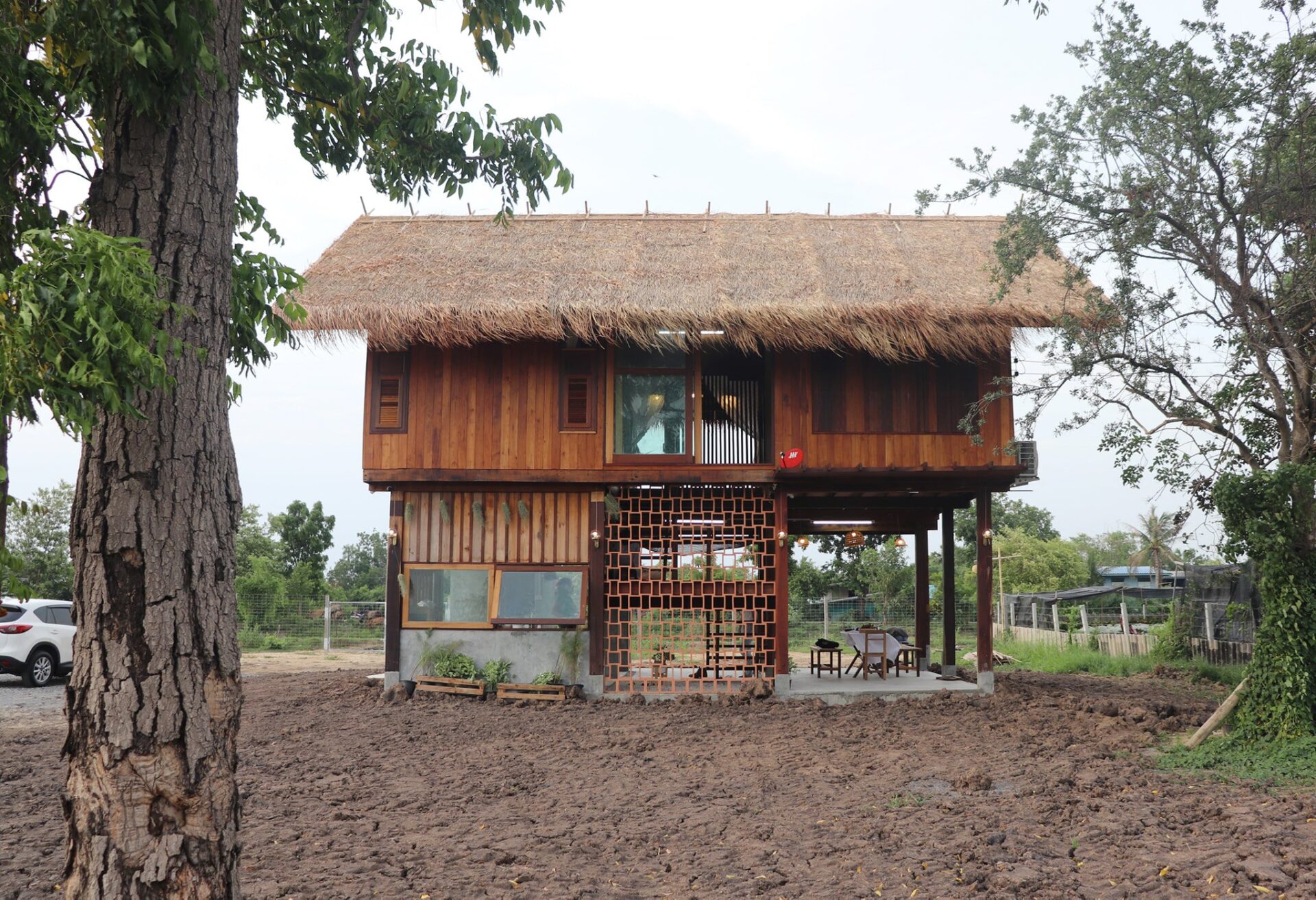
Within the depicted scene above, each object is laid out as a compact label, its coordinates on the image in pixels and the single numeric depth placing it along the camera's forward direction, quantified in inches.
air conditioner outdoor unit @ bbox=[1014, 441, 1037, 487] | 489.1
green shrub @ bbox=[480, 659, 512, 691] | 485.7
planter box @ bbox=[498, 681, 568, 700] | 476.1
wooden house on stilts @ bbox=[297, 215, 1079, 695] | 474.3
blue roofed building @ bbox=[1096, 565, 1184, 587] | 1692.3
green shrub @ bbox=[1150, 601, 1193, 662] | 641.6
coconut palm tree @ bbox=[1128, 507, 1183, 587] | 1454.2
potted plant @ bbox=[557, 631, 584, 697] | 490.3
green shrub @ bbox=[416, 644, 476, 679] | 487.8
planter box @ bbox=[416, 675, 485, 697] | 479.2
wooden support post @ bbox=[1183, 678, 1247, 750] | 346.0
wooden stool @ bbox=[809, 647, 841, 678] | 551.8
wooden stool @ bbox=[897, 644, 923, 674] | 548.4
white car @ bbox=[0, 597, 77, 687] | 536.4
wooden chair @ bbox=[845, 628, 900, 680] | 527.2
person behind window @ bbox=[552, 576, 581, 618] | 495.2
